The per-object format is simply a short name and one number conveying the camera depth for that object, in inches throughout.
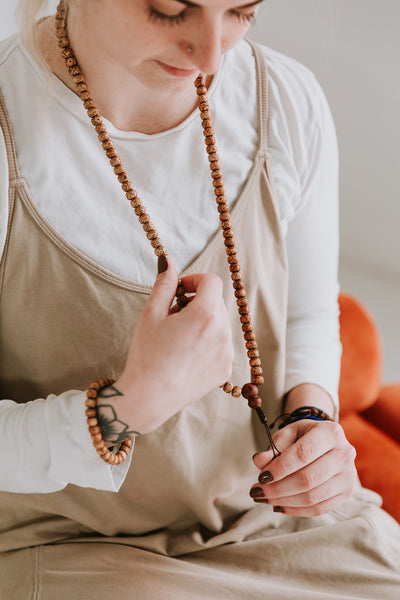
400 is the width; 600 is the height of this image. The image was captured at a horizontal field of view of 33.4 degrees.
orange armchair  50.0
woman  23.4
